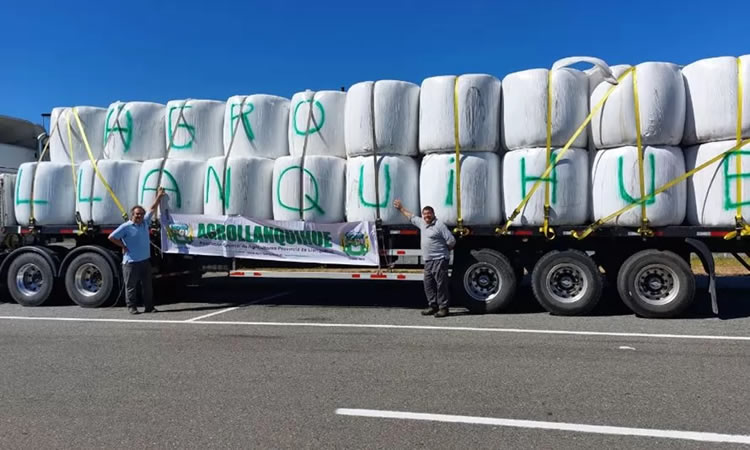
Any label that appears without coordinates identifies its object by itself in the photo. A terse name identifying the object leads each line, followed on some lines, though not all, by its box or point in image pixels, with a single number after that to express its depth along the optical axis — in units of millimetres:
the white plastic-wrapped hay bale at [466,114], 7664
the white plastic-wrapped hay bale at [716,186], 6895
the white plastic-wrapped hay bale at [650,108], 7066
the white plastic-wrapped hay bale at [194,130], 8750
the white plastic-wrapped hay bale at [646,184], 7098
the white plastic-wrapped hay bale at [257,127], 8508
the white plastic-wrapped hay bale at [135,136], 8891
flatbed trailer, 7379
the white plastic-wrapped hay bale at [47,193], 8891
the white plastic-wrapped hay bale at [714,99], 6898
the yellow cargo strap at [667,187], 6926
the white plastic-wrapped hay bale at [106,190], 8703
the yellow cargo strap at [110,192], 8680
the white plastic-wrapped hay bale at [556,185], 7430
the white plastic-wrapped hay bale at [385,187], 7906
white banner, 8109
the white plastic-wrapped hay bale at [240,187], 8281
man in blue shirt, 8180
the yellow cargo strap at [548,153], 7438
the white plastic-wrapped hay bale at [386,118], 7902
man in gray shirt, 7555
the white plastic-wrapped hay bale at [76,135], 9039
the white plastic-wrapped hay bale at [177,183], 8531
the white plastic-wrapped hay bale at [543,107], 7445
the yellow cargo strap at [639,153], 7117
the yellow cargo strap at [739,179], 6871
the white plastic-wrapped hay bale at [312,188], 8102
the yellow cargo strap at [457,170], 7672
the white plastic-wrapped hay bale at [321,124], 8281
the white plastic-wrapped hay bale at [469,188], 7660
